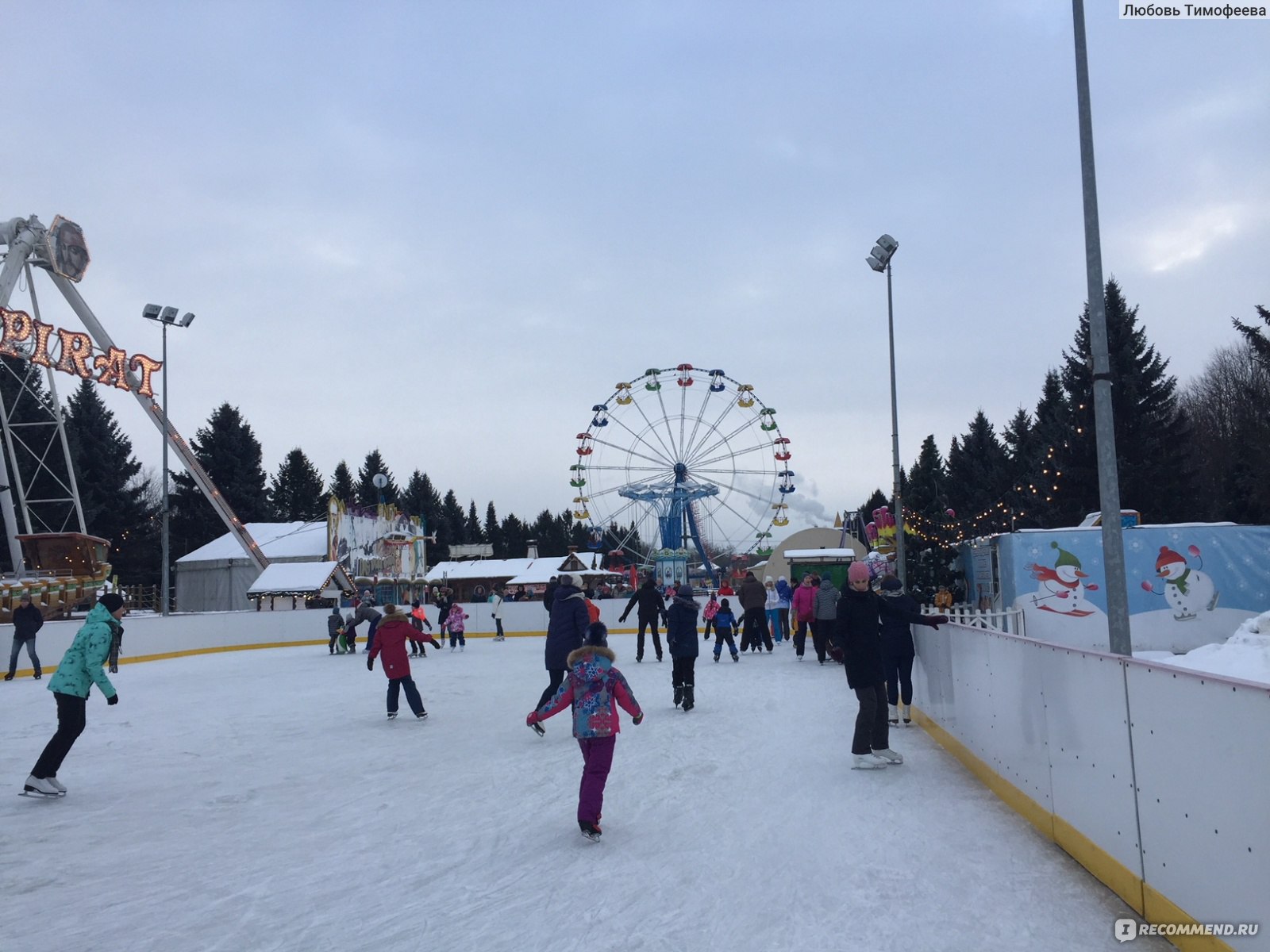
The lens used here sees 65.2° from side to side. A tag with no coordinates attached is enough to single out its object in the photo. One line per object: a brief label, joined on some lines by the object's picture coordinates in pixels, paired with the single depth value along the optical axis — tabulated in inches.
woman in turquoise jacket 296.8
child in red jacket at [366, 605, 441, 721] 432.1
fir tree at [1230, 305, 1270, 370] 1063.0
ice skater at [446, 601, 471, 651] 974.4
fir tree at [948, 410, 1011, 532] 1988.2
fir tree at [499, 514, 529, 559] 4224.9
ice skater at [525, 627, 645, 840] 231.0
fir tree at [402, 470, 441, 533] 3516.2
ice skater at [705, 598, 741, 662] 672.4
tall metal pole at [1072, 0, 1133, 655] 297.9
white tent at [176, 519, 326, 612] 1749.5
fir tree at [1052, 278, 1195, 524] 1232.2
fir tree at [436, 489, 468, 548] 3538.4
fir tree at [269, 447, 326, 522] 2888.8
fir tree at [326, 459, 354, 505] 3309.5
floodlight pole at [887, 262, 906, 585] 717.9
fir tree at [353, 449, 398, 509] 3380.9
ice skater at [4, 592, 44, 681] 716.7
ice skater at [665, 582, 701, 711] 457.8
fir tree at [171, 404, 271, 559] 2421.3
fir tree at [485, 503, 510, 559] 4254.4
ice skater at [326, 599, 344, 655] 962.1
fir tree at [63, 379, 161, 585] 2052.2
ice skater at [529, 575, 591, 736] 376.8
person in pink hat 301.7
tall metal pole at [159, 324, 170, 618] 1085.5
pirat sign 1066.1
